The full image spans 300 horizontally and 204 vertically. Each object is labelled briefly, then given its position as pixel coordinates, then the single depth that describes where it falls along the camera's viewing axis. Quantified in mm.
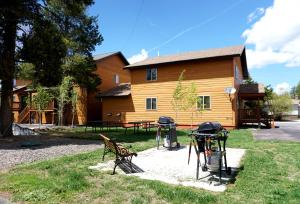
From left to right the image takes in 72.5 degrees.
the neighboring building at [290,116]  33334
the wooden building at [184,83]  14829
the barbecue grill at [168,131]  7618
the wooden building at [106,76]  20253
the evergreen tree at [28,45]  9808
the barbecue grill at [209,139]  4505
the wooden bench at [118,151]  5105
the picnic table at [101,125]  16134
